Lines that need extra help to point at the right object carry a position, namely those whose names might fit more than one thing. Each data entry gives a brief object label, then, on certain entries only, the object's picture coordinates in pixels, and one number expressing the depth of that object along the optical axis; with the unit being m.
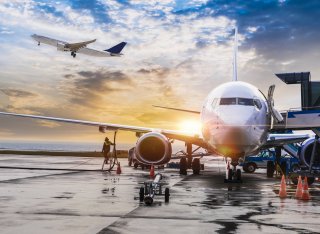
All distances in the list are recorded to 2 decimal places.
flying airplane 77.48
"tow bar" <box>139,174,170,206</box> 11.33
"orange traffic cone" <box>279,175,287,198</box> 13.78
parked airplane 15.96
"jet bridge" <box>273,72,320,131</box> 18.48
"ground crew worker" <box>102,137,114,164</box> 29.21
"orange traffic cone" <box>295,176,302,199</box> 13.80
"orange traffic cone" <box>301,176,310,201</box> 13.29
